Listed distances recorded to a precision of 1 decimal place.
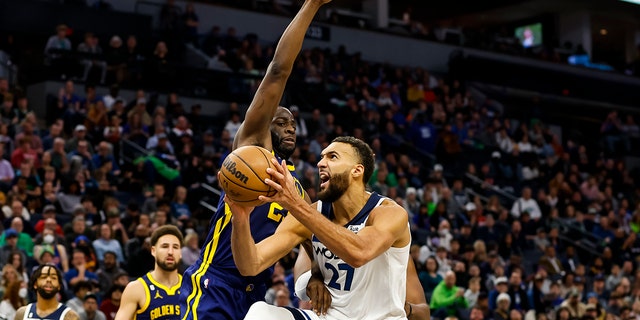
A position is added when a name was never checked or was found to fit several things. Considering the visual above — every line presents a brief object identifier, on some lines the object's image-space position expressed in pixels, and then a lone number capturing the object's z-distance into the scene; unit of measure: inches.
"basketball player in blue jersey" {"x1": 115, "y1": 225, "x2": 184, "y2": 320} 315.9
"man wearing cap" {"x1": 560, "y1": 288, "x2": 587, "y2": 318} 658.4
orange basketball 204.4
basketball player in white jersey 223.3
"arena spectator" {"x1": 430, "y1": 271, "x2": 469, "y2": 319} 601.3
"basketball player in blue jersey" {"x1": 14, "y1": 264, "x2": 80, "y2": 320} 346.9
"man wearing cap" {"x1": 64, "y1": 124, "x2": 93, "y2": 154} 632.4
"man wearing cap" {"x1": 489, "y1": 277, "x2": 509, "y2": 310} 637.9
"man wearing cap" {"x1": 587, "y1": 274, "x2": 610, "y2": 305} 737.0
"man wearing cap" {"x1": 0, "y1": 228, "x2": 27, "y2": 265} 495.5
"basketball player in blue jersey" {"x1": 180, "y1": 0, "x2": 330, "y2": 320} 247.6
